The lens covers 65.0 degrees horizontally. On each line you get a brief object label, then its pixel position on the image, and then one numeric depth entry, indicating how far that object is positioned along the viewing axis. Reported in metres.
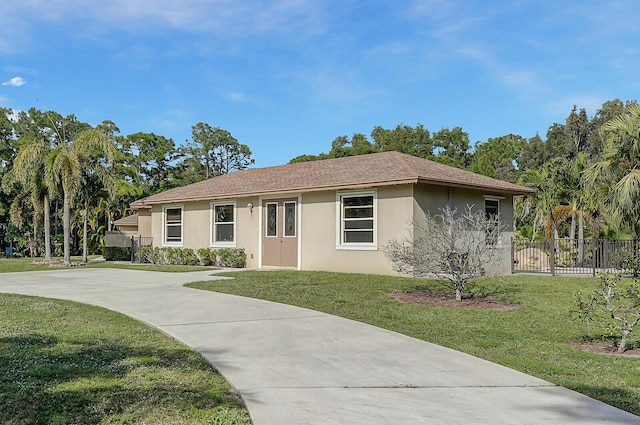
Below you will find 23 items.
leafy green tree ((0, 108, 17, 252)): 34.03
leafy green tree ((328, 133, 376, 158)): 43.12
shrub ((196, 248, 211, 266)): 20.36
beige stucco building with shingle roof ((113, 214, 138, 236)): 30.80
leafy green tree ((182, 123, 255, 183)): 60.25
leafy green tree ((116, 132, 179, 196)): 48.78
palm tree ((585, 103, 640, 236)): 14.76
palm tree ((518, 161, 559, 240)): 23.09
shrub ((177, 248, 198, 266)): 20.89
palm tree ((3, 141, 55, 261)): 22.50
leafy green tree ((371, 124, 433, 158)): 49.38
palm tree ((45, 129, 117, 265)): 20.92
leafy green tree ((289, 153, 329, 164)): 45.69
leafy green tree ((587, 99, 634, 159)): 44.14
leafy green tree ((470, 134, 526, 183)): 48.66
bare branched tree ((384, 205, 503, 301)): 10.12
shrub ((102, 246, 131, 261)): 26.02
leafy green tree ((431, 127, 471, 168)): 51.44
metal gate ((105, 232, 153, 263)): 23.70
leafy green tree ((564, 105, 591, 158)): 46.75
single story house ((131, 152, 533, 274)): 15.39
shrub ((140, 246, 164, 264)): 22.42
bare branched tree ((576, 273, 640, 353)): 6.34
